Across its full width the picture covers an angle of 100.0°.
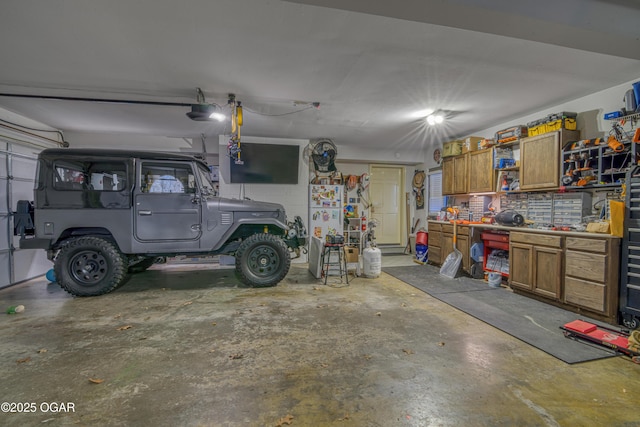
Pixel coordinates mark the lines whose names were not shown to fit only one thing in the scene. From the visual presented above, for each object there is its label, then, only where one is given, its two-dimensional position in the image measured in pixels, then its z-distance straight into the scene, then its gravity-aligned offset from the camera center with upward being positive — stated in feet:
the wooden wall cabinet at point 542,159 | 12.15 +2.49
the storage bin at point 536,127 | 13.03 +4.13
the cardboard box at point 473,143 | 17.24 +4.34
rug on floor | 7.73 -3.98
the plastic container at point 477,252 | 15.35 -2.40
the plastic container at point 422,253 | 19.57 -3.17
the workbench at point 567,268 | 9.39 -2.31
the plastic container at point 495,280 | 14.01 -3.66
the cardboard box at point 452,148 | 18.25 +4.27
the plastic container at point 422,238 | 19.92 -2.13
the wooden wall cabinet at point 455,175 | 17.53 +2.41
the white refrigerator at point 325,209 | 20.01 +0.00
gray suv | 11.53 -0.46
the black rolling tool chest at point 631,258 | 8.88 -1.60
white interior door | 23.99 +0.69
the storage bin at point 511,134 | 14.11 +4.15
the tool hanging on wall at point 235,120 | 12.34 +4.31
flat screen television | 18.49 +3.09
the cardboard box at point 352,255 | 17.28 -2.95
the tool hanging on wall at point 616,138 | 10.20 +2.81
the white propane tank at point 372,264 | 15.26 -3.12
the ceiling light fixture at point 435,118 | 14.33 +4.98
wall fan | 19.74 +4.20
